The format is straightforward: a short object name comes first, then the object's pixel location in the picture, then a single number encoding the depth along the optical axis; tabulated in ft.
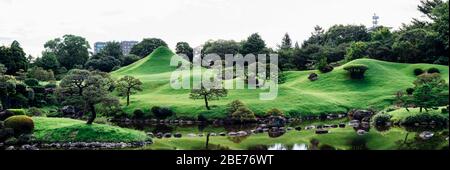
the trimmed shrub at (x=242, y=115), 153.28
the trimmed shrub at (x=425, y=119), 127.95
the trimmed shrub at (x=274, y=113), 158.40
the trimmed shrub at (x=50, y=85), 200.99
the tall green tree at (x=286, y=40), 394.27
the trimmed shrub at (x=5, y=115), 120.67
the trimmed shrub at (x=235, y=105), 157.30
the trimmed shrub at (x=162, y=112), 163.53
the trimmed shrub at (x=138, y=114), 165.58
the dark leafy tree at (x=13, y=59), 215.51
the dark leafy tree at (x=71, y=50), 304.50
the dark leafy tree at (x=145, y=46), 350.02
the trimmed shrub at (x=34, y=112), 150.41
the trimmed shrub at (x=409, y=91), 170.63
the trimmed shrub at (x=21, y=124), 112.68
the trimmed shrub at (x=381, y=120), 139.39
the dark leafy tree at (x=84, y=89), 114.93
